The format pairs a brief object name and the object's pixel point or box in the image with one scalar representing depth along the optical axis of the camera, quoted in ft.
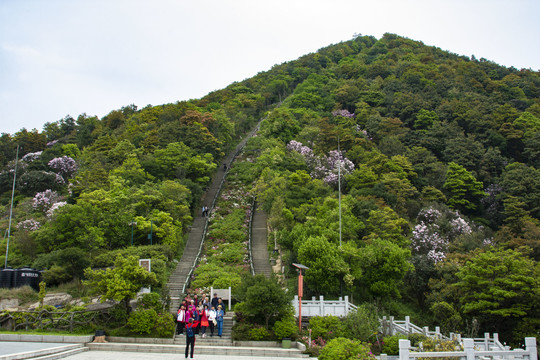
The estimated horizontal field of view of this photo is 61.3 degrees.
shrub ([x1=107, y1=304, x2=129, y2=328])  63.41
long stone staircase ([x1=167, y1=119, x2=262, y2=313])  82.76
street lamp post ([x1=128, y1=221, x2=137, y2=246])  98.74
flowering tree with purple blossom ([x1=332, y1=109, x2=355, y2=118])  222.36
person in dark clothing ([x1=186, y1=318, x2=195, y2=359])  45.32
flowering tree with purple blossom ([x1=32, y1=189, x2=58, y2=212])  124.98
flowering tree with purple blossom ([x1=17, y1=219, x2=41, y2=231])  110.32
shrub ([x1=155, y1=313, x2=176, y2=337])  60.34
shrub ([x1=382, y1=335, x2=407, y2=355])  57.62
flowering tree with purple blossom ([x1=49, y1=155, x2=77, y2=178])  157.69
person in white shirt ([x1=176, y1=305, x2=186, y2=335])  56.70
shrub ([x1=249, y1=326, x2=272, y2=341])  59.82
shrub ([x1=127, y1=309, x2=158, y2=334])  60.75
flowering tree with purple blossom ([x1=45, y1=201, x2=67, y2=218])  112.64
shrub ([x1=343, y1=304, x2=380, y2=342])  59.26
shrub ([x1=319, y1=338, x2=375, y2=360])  40.32
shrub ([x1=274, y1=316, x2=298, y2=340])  59.82
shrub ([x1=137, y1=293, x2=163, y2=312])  64.85
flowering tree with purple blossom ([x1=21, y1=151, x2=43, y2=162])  173.37
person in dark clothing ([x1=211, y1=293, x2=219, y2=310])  63.36
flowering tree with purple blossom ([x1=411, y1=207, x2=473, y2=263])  108.27
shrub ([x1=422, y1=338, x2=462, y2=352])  45.42
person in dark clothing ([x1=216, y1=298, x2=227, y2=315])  61.40
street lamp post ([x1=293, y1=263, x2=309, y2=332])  62.37
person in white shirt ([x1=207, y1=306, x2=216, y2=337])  60.29
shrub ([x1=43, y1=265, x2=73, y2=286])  81.61
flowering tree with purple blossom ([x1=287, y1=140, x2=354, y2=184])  143.53
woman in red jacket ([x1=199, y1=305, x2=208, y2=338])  58.13
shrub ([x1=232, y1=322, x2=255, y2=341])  59.93
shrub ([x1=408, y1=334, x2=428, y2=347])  59.26
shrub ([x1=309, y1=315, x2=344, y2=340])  61.31
